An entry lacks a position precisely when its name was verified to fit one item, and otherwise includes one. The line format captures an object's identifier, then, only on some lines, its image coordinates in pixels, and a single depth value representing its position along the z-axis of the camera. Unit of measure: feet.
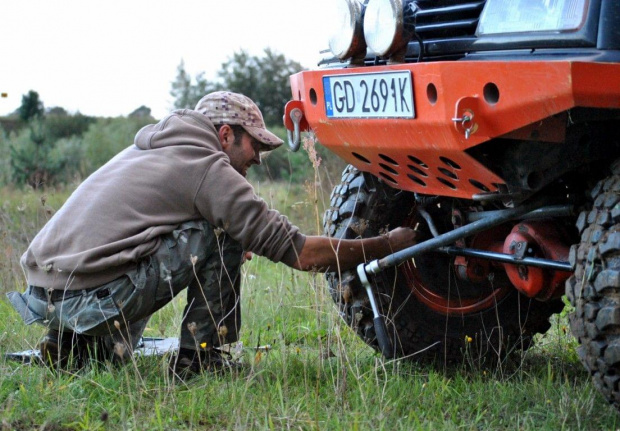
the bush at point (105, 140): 46.34
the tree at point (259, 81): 58.54
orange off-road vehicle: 8.39
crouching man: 11.35
